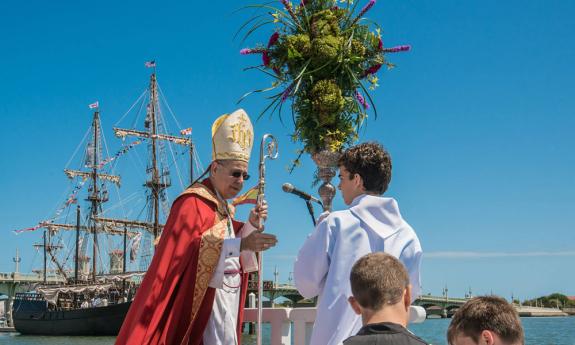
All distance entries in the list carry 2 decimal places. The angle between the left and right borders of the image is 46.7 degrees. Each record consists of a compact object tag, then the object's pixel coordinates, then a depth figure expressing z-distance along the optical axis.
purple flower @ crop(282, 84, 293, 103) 5.98
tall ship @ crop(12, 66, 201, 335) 59.28
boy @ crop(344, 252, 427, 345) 2.66
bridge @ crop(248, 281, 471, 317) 80.25
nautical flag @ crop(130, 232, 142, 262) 69.62
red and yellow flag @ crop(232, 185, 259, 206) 5.28
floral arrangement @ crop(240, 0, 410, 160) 5.86
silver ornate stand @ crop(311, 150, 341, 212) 5.60
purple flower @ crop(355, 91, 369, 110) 6.06
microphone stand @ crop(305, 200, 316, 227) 5.20
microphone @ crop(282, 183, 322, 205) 4.99
